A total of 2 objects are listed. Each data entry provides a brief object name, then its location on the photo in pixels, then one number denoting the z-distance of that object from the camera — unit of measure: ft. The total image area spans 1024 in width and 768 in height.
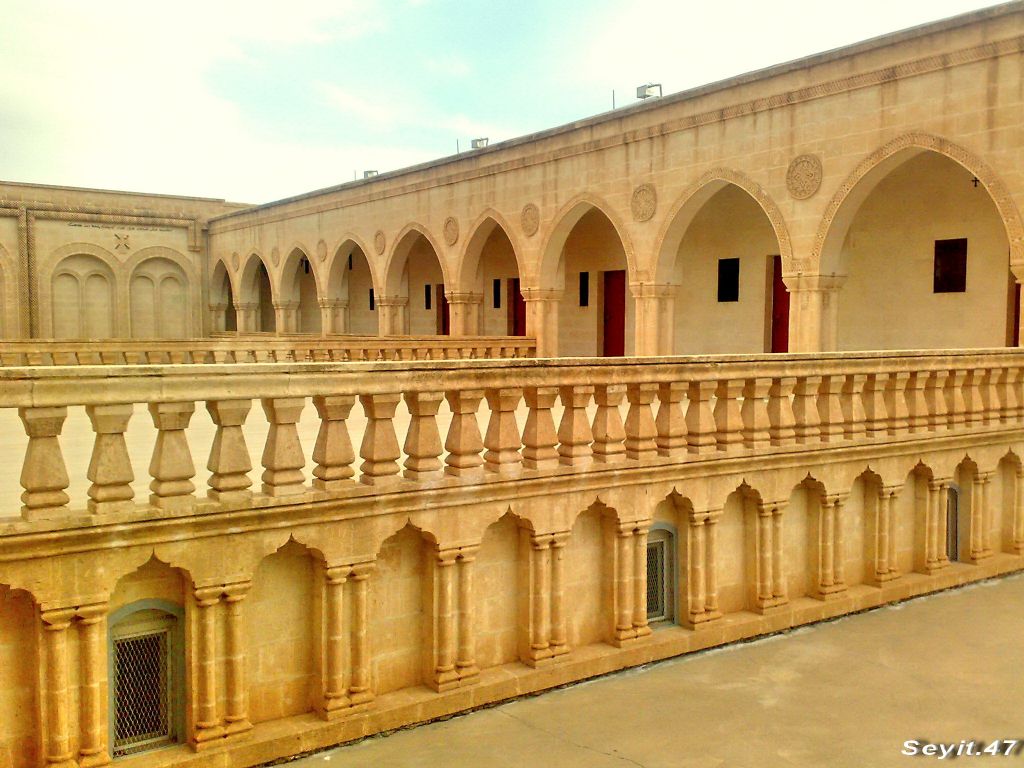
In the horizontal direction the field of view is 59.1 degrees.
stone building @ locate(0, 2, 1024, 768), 9.94
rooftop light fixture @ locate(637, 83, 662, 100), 57.00
